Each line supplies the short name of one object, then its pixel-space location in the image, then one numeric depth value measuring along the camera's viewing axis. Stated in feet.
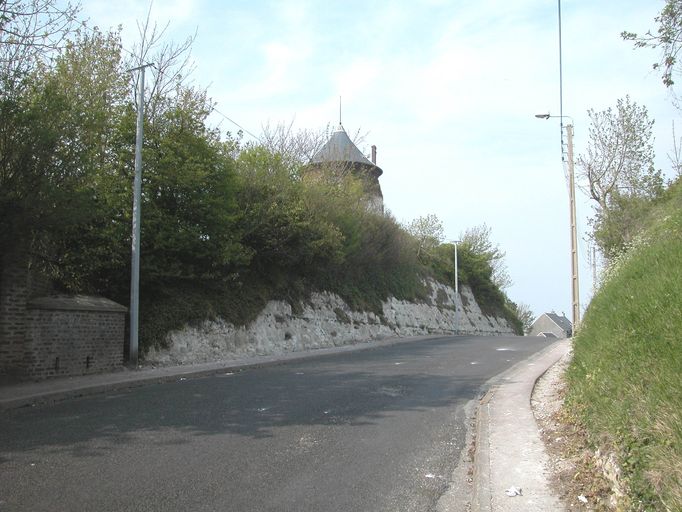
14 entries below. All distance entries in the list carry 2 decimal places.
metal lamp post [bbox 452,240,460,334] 156.71
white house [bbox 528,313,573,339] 376.07
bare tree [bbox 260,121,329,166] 104.47
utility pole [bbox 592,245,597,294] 82.58
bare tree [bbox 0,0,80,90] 33.42
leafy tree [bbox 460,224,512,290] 192.34
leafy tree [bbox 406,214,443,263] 167.22
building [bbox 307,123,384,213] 108.17
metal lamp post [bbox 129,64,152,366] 50.01
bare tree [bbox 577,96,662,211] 76.28
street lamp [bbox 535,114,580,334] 63.93
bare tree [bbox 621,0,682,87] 35.27
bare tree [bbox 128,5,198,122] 62.05
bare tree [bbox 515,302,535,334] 344.26
